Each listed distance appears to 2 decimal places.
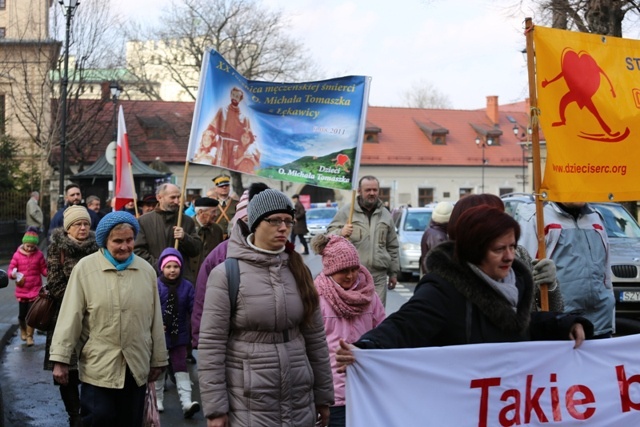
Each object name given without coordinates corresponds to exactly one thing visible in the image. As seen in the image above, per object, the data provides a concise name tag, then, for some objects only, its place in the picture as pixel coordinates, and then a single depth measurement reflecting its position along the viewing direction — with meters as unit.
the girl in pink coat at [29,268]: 12.12
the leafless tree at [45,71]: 34.94
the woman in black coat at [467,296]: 4.06
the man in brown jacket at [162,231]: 9.34
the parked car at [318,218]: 41.34
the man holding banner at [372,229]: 9.26
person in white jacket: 6.88
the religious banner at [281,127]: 8.28
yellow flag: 5.87
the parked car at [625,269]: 12.28
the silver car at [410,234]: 22.30
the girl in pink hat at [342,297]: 5.74
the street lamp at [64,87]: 22.25
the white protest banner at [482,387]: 4.36
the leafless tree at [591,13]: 23.22
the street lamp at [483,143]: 67.19
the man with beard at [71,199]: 12.82
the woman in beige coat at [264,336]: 4.57
